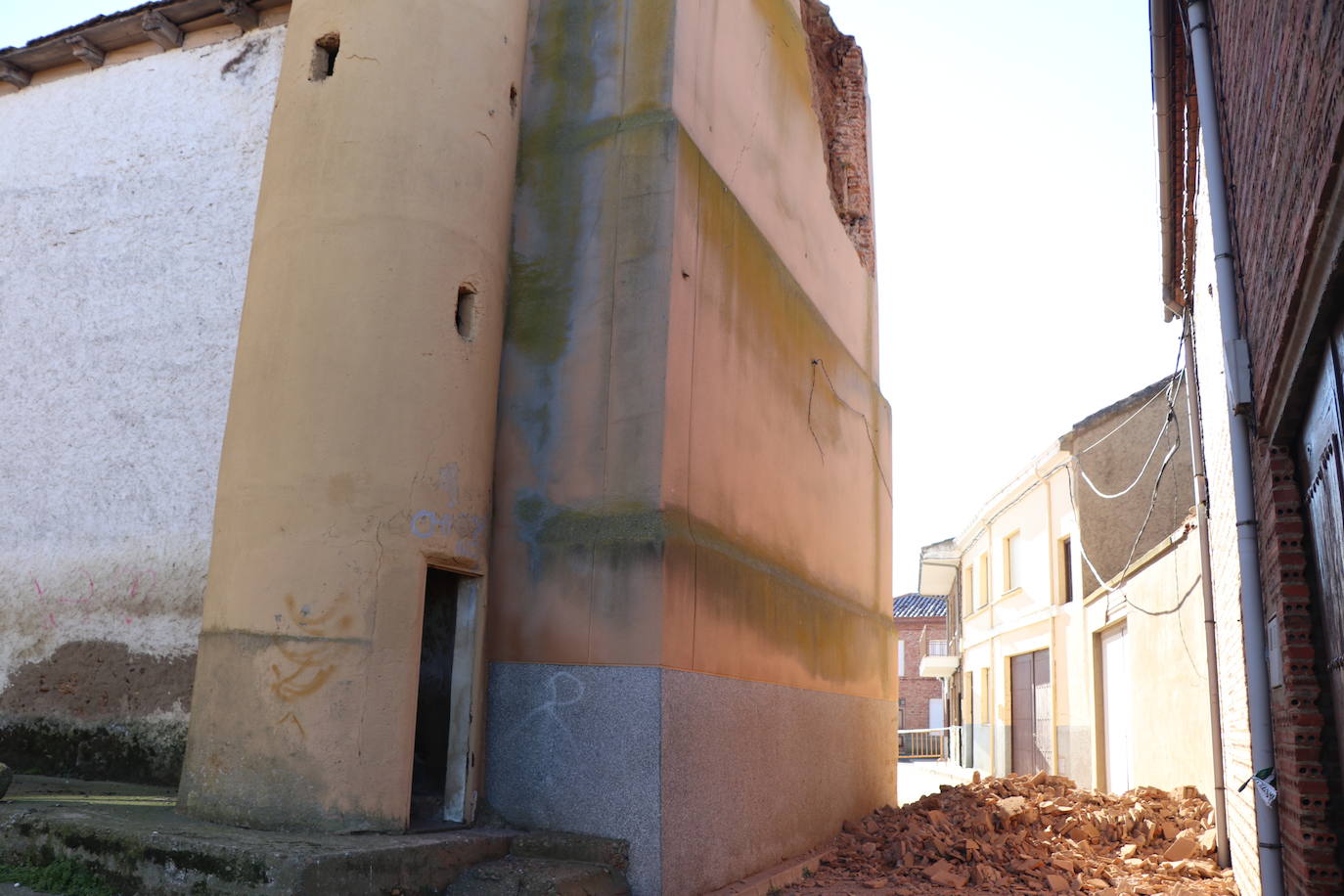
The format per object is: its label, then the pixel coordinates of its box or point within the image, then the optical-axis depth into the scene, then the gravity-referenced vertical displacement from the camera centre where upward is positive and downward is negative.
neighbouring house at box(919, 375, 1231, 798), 12.41 +1.44
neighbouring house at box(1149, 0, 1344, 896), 3.68 +1.42
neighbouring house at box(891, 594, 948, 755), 45.59 +1.55
